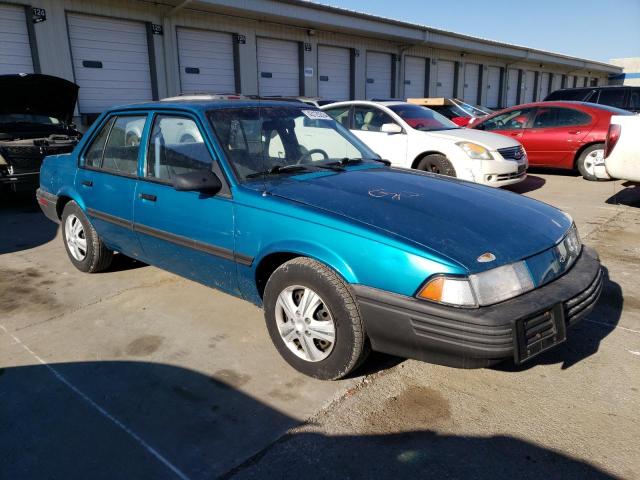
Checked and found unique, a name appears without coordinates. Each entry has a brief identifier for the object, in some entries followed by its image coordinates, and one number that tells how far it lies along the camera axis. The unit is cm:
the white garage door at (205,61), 1405
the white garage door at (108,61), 1191
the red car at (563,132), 916
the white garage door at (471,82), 2624
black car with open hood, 706
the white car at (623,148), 647
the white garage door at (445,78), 2411
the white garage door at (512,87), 3032
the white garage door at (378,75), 2022
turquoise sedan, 233
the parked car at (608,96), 1247
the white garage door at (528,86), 3238
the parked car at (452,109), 1395
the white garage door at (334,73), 1814
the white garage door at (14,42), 1063
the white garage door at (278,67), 1617
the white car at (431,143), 729
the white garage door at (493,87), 2832
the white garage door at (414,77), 2208
